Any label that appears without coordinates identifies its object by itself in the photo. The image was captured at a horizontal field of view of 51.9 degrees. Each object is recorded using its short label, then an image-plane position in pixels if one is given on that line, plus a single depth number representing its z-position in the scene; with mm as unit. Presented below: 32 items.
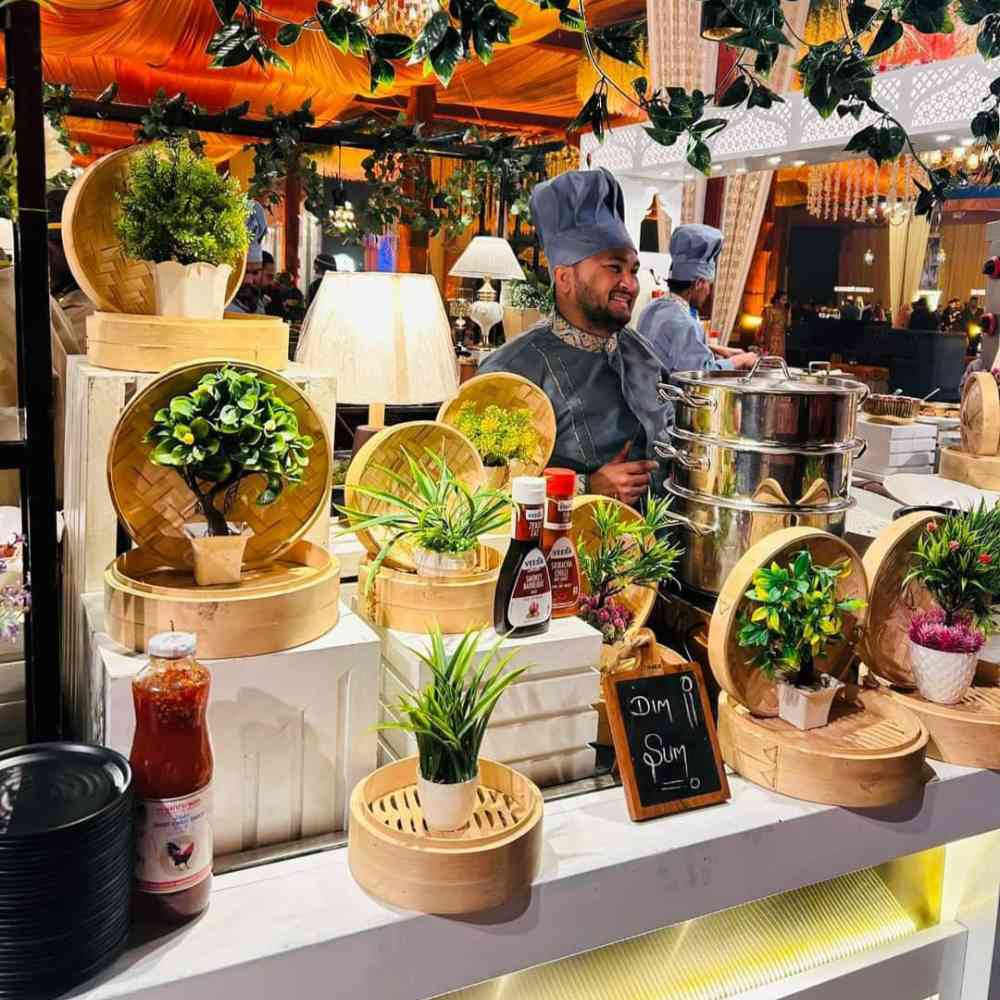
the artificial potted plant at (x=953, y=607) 1680
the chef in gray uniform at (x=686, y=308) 4035
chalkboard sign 1447
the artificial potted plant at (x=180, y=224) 1556
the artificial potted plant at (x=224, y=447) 1310
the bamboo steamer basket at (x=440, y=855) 1212
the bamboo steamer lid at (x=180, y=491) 1370
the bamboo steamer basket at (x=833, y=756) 1509
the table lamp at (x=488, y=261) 7117
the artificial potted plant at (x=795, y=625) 1507
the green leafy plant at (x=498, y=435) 1998
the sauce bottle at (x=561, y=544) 1518
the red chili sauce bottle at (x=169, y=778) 1131
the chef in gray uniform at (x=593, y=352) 2338
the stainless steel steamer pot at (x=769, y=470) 1797
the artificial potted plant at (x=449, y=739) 1229
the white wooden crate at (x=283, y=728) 1328
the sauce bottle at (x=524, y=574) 1466
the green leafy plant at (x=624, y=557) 1722
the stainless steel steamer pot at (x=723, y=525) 1825
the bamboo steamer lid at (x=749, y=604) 1534
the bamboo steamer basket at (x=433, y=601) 1531
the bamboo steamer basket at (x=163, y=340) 1543
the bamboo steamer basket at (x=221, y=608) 1308
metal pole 1296
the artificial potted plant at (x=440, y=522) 1559
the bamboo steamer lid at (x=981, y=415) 2496
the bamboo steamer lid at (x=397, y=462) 1699
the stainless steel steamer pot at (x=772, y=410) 1770
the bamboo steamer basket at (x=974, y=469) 2502
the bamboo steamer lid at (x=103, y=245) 1627
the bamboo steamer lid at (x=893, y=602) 1750
